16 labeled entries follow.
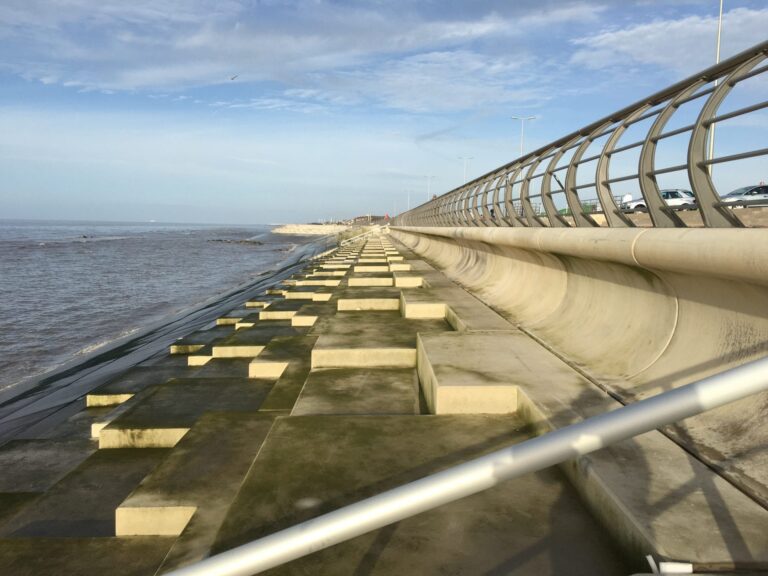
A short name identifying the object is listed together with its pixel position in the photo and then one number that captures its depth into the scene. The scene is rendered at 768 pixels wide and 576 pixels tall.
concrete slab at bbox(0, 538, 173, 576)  2.79
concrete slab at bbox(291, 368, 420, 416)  3.87
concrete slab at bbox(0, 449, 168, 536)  3.65
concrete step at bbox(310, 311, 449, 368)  5.05
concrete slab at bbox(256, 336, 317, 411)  4.61
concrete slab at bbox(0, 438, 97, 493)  5.17
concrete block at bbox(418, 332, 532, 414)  3.51
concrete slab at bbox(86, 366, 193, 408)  7.71
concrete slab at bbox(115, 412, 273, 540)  2.86
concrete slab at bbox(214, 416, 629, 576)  2.01
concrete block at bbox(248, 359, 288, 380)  5.81
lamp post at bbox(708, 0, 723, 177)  11.32
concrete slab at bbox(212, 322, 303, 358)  7.94
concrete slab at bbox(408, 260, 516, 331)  5.95
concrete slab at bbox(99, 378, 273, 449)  4.54
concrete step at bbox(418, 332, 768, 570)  1.85
